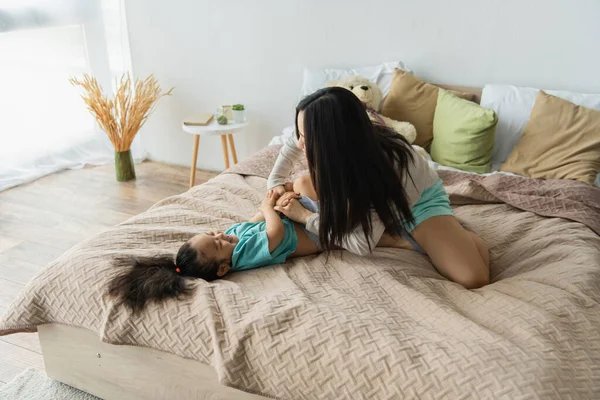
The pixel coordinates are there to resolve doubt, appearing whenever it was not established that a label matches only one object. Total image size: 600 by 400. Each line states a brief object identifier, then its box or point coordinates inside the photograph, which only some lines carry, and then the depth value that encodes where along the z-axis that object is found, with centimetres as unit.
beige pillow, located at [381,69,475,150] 267
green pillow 243
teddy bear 259
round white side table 308
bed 124
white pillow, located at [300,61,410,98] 284
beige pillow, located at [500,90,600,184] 227
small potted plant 314
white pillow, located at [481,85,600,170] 252
